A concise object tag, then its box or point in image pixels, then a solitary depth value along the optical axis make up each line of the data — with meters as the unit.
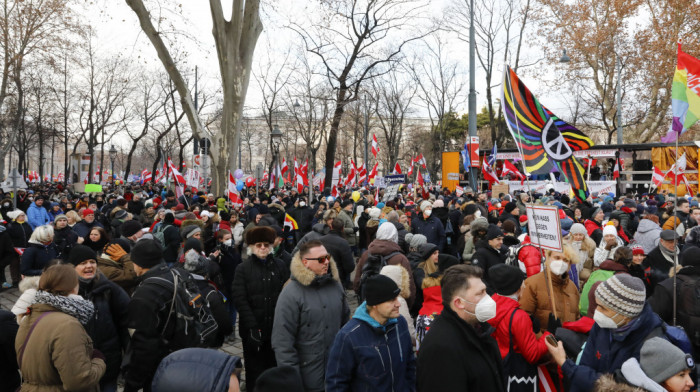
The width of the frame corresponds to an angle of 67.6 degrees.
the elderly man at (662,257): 6.21
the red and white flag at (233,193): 15.23
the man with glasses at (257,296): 4.92
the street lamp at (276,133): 19.41
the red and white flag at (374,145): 20.99
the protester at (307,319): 4.05
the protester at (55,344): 3.09
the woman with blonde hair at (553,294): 4.59
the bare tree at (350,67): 21.91
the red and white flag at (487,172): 20.11
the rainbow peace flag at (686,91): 5.54
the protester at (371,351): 3.27
